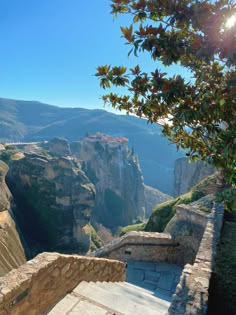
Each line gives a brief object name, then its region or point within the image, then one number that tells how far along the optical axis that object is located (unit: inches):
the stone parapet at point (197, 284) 171.6
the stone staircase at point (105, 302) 175.5
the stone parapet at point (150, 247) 472.7
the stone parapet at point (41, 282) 148.0
